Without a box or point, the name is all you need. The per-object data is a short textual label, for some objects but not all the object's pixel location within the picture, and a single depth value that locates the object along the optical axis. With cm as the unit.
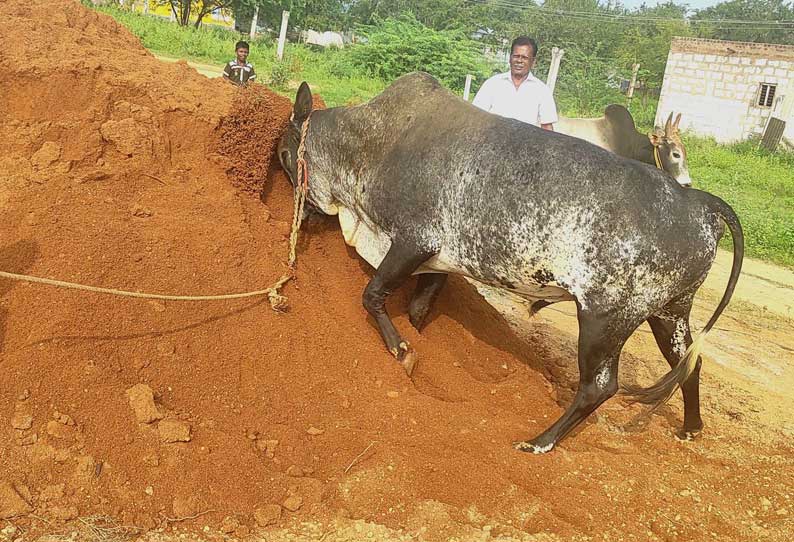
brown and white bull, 842
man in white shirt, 636
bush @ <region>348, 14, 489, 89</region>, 2533
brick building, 2145
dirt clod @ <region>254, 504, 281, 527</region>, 352
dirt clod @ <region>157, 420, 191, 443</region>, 379
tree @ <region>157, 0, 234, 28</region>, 3022
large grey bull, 423
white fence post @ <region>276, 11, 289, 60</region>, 2336
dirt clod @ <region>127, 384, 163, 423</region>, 384
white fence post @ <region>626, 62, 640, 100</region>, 3294
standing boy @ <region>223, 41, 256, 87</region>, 1042
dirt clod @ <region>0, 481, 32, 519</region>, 319
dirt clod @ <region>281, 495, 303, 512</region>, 364
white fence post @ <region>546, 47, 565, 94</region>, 1966
